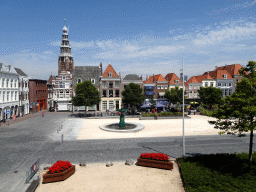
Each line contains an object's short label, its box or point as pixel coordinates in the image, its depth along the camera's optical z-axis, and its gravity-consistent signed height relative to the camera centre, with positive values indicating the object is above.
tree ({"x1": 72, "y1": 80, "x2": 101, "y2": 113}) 38.88 -0.11
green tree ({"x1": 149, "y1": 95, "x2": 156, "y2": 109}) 43.11 -1.77
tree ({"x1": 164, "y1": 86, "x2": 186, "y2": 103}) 42.38 -0.05
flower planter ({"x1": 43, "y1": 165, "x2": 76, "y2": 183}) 11.37 -5.25
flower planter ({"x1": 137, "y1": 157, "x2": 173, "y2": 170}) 12.97 -5.09
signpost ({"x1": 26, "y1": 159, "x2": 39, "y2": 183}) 11.37 -5.20
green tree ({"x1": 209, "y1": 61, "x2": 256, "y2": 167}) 11.05 -0.67
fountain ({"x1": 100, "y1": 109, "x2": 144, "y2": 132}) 25.77 -4.96
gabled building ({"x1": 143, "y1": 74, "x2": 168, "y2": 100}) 52.25 +2.53
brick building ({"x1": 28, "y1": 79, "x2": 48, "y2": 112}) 50.91 +0.09
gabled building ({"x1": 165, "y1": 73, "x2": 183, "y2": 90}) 54.88 +4.25
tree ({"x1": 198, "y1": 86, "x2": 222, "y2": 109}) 44.56 +0.23
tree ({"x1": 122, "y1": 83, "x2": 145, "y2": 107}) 40.91 -0.08
